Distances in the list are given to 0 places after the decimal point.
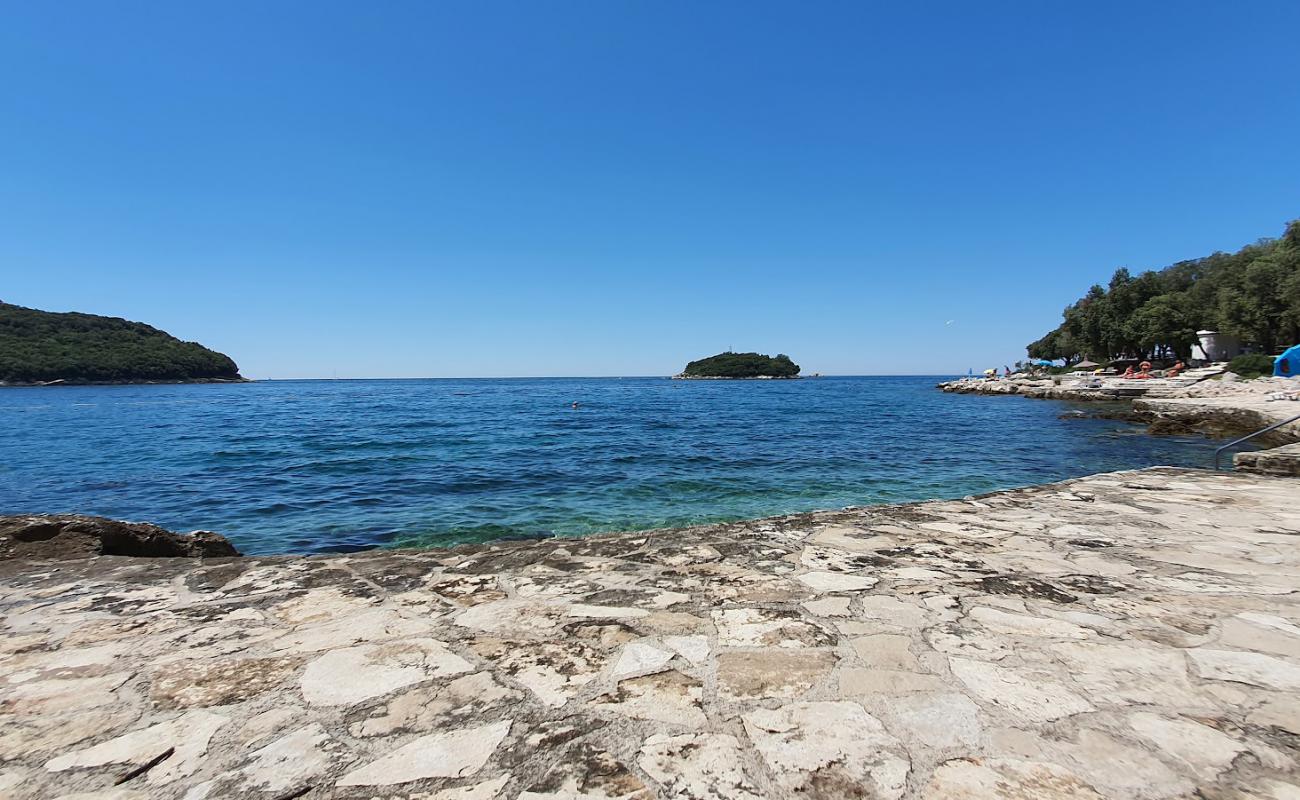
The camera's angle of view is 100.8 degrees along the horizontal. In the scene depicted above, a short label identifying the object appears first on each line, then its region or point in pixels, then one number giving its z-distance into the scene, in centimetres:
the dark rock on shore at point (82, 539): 434
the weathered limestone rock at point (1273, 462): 706
